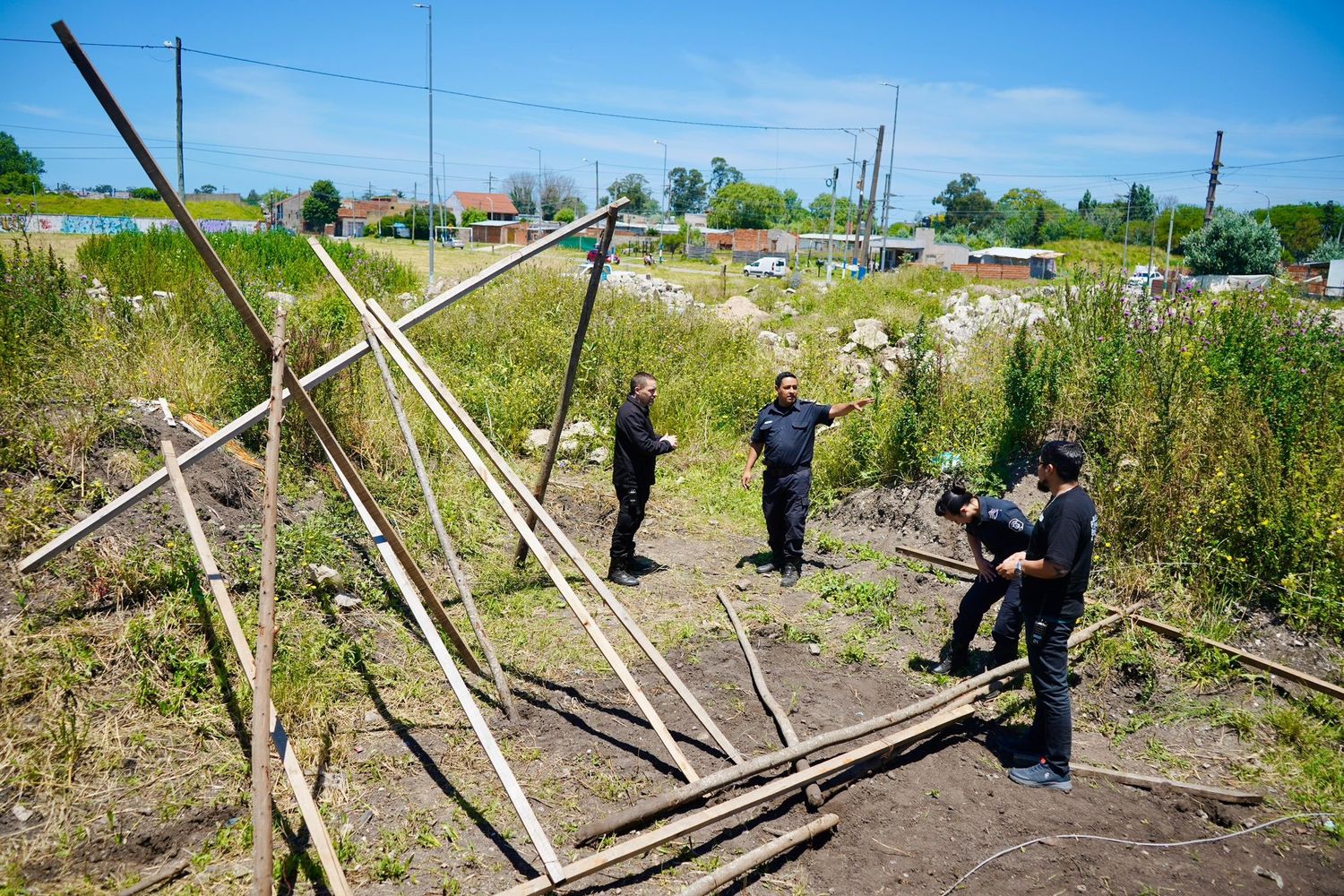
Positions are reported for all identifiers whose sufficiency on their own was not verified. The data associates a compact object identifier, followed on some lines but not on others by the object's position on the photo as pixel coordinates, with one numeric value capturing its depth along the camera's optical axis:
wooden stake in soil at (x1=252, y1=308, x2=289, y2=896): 3.00
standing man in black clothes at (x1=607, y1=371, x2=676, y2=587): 6.87
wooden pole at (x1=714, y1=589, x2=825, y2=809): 4.32
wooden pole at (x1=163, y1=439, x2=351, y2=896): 3.40
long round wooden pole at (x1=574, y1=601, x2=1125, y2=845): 3.89
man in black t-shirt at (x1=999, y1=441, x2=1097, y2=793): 4.38
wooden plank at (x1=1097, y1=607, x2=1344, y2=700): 5.25
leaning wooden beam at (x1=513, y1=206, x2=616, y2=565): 6.40
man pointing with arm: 7.12
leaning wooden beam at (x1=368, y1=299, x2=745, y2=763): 4.60
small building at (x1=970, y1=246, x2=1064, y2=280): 49.34
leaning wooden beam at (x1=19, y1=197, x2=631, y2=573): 4.84
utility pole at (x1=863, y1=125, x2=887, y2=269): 34.25
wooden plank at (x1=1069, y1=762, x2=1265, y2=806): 4.48
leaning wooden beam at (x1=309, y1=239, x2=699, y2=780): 4.50
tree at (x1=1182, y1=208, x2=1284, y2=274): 37.25
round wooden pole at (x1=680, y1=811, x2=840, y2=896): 3.62
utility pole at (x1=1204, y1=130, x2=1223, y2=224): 34.50
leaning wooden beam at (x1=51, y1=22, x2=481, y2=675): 3.73
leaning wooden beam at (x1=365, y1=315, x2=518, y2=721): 5.11
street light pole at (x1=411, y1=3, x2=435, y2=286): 18.08
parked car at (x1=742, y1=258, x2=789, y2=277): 42.28
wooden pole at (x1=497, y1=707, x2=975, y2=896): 3.46
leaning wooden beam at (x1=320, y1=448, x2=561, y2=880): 3.47
